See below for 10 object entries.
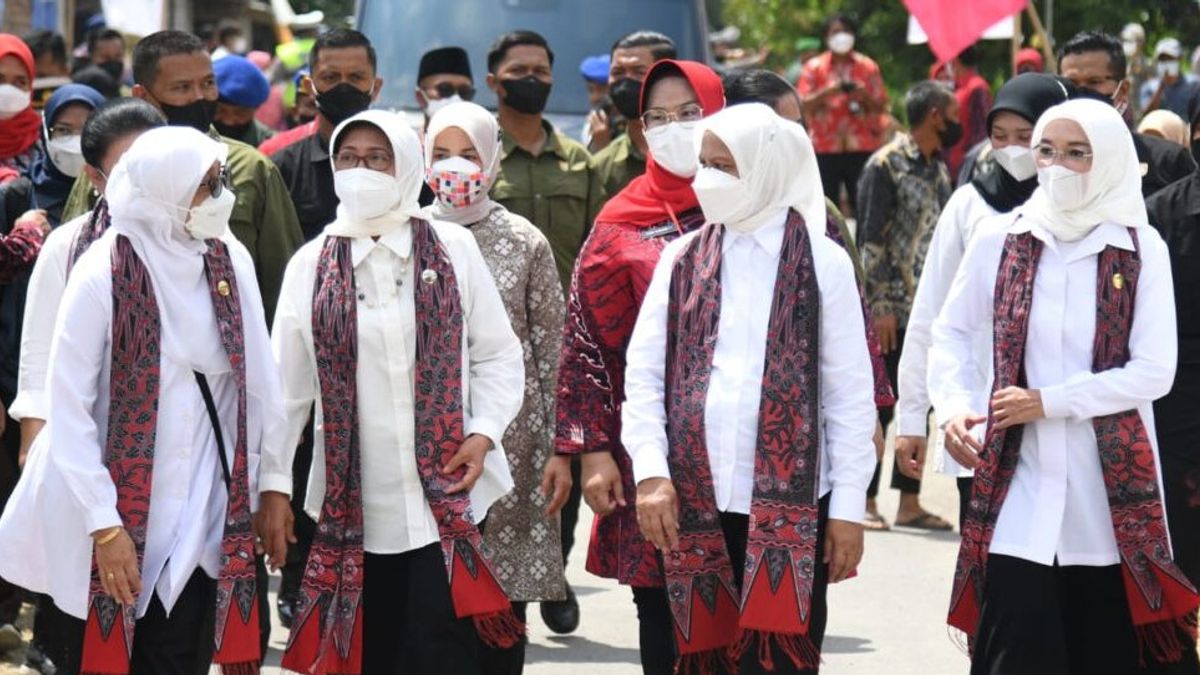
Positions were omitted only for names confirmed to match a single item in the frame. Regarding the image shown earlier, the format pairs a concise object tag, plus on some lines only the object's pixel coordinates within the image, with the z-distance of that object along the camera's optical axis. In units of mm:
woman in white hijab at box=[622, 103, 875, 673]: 10125
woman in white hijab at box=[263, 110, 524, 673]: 10953
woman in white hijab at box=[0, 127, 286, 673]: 10242
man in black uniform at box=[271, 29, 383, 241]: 15148
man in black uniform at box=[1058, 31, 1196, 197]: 16047
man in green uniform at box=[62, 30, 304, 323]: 13852
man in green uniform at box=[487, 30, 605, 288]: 16359
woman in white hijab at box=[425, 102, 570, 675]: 13273
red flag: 24891
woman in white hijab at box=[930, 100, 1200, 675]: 10805
